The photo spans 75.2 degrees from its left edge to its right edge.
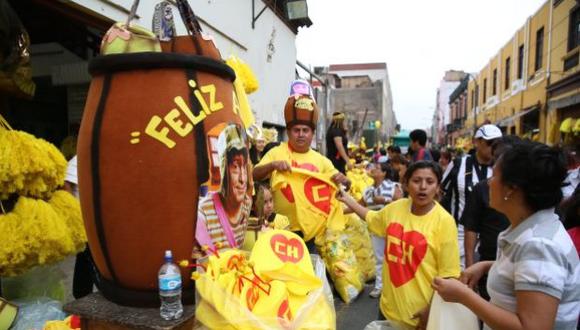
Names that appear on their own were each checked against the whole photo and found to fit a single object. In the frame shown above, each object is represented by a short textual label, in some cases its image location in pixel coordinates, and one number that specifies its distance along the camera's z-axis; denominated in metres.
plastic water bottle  1.43
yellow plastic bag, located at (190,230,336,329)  1.32
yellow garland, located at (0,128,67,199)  2.14
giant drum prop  1.48
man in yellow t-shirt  2.85
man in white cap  3.42
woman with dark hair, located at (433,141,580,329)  1.23
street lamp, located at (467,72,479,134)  28.90
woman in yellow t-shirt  2.21
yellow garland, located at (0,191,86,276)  2.12
